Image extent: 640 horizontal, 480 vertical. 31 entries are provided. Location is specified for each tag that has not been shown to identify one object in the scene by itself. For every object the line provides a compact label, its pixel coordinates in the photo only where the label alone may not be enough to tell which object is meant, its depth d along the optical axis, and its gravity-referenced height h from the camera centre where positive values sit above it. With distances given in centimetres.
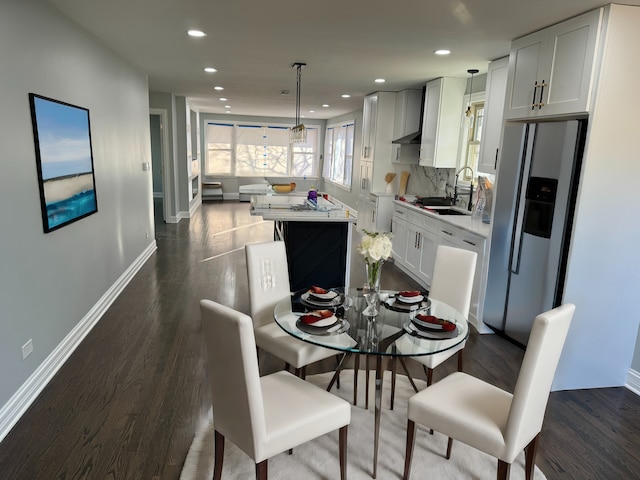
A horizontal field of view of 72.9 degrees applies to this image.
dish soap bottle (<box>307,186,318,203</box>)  507 -49
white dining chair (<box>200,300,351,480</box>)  168 -109
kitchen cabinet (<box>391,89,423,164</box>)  633 +52
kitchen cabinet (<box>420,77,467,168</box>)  520 +49
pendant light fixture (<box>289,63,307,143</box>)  527 +25
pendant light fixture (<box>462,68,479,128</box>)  486 +50
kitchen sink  505 -60
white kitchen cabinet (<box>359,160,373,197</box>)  685 -35
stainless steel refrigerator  290 -43
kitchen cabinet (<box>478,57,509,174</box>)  399 +45
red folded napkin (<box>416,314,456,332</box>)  216 -81
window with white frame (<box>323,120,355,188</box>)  1051 +5
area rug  211 -153
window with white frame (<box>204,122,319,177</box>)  1273 +0
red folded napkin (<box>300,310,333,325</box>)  219 -82
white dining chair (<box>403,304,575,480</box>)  174 -109
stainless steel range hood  589 +26
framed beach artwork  282 -12
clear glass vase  236 -73
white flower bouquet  226 -48
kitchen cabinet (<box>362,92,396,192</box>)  653 +32
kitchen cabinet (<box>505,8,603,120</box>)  271 +64
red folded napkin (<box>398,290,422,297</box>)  261 -81
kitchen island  445 -90
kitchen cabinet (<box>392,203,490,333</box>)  387 -95
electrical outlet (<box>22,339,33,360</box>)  259 -123
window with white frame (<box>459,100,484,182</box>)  510 +22
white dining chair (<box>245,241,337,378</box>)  249 -95
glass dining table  204 -87
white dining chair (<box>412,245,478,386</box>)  275 -76
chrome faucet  508 -38
